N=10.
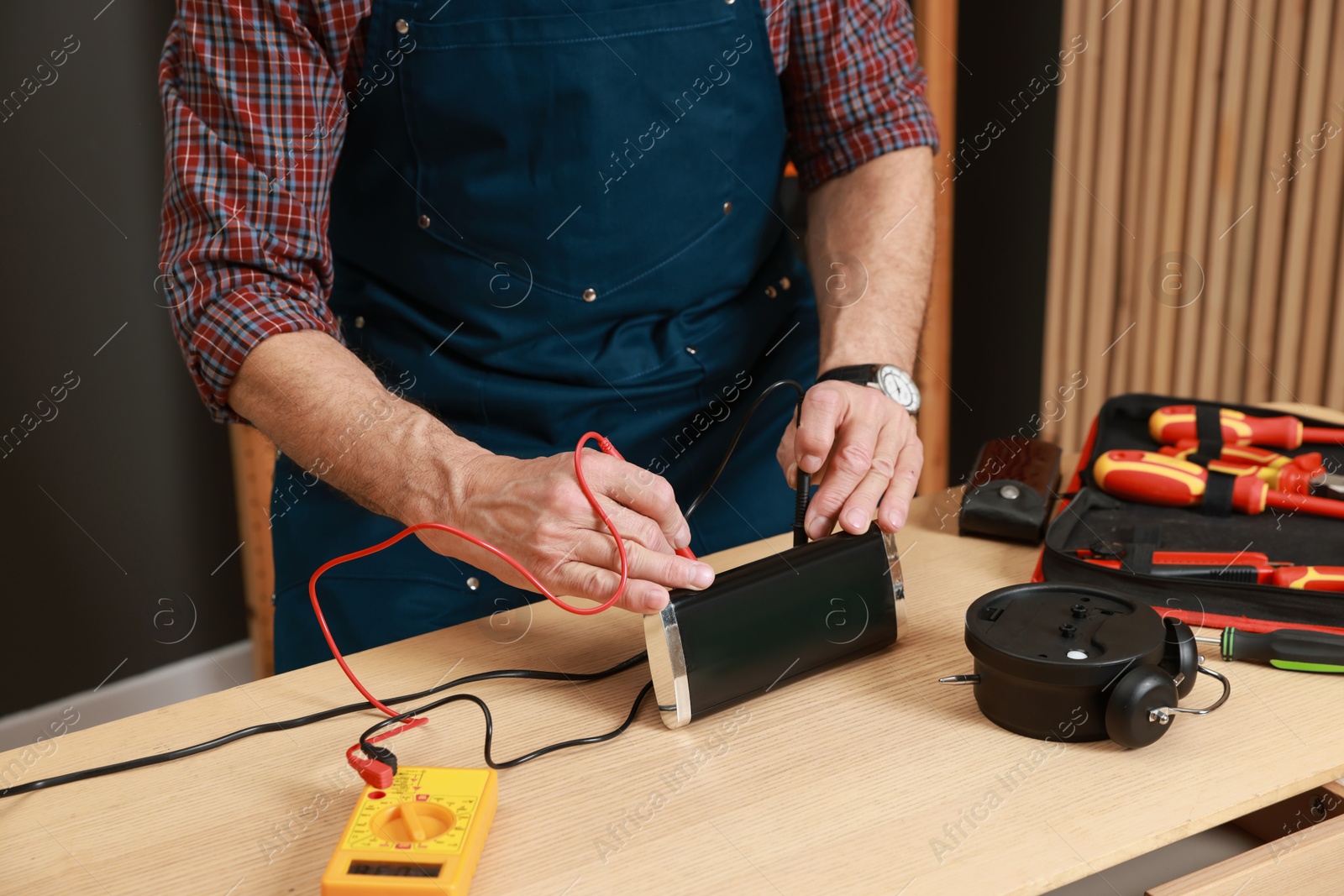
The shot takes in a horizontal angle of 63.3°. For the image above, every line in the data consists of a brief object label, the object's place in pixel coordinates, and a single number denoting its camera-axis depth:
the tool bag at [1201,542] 0.92
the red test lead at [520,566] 0.82
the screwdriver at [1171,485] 1.06
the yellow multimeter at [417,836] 0.62
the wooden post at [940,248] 2.40
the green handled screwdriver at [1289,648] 0.84
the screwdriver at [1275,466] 1.09
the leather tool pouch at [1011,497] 1.08
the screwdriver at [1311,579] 0.94
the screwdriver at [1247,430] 1.18
